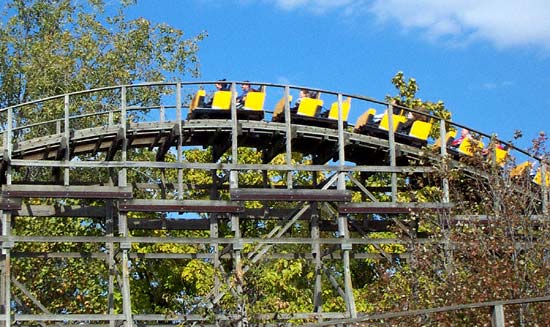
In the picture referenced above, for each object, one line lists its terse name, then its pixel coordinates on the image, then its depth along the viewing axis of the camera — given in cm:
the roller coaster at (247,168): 2498
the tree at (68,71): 3703
